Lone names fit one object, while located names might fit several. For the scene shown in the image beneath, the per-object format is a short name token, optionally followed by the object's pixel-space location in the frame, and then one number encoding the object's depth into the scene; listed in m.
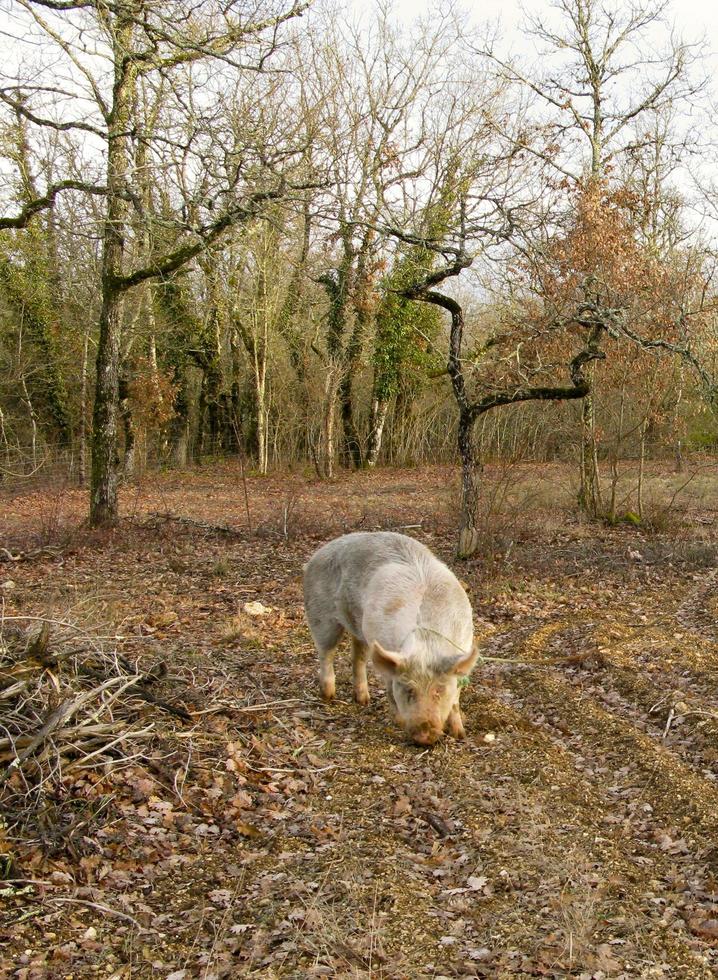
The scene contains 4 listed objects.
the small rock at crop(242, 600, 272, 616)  11.29
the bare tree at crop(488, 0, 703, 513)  17.86
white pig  5.93
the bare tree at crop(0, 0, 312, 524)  12.00
